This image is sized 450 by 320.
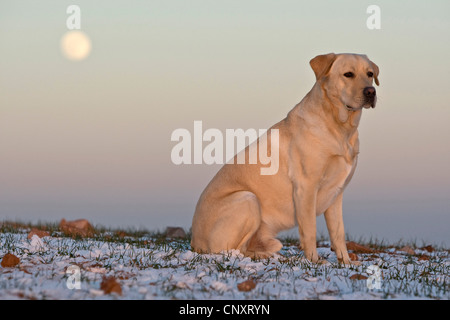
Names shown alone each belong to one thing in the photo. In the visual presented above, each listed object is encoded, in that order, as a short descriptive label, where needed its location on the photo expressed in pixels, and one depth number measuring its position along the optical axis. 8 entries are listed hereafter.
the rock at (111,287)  4.32
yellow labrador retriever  6.60
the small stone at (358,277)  5.38
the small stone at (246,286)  4.61
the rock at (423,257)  8.18
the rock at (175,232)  11.05
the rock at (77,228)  9.53
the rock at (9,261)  5.48
